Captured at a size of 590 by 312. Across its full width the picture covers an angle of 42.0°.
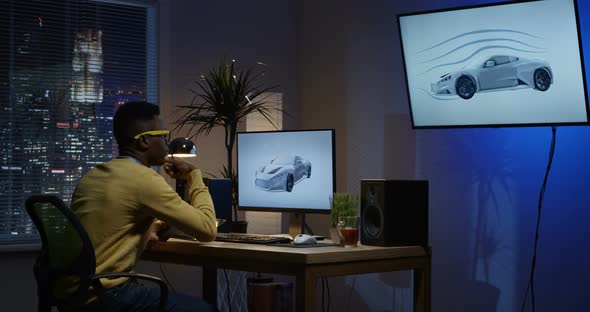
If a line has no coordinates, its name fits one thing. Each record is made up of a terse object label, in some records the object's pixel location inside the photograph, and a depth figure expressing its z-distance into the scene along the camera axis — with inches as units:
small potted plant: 137.6
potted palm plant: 184.2
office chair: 102.7
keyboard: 136.3
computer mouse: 133.2
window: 178.9
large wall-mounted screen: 143.1
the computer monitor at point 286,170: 153.5
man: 110.1
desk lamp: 150.2
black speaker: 135.0
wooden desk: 120.8
